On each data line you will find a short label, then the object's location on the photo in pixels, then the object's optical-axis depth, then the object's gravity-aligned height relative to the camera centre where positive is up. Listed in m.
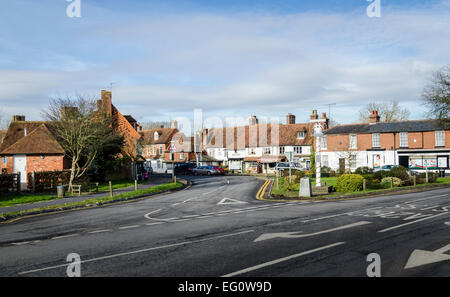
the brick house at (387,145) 44.31 +1.23
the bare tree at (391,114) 68.94 +7.93
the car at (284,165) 50.36 -1.59
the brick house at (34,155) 32.22 +0.30
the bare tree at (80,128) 27.52 +2.53
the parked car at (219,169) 56.89 -2.23
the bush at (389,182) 25.31 -2.11
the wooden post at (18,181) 23.81 -1.59
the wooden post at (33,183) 25.00 -1.79
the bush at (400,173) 26.20 -1.55
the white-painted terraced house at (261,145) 59.28 +2.00
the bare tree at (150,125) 120.01 +11.46
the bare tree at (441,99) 36.53 +5.73
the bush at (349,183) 22.89 -1.93
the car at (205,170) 56.41 -2.40
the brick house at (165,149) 73.56 +1.74
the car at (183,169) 62.30 -2.30
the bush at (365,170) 36.28 -1.73
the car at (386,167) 41.75 -1.65
